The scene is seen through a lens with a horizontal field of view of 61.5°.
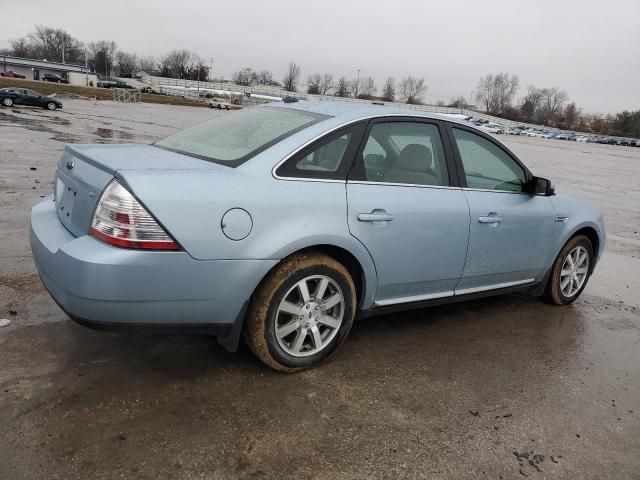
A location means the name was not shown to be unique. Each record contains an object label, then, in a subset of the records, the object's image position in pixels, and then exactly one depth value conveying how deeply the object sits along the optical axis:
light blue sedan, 2.65
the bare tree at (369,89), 141.00
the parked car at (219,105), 66.56
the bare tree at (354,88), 137.25
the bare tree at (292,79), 129.29
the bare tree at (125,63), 132.50
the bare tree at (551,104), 152.50
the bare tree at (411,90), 146.62
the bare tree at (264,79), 131.25
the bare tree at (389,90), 141.62
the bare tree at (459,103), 148.20
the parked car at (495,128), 89.29
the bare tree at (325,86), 130.50
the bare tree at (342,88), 131.75
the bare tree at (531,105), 151.38
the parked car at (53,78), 91.06
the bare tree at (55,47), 122.00
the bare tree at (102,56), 123.50
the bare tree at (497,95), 156.12
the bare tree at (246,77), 131.26
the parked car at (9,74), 82.82
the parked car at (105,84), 93.06
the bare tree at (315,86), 127.44
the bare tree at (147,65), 138.62
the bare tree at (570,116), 151.88
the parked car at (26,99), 31.91
